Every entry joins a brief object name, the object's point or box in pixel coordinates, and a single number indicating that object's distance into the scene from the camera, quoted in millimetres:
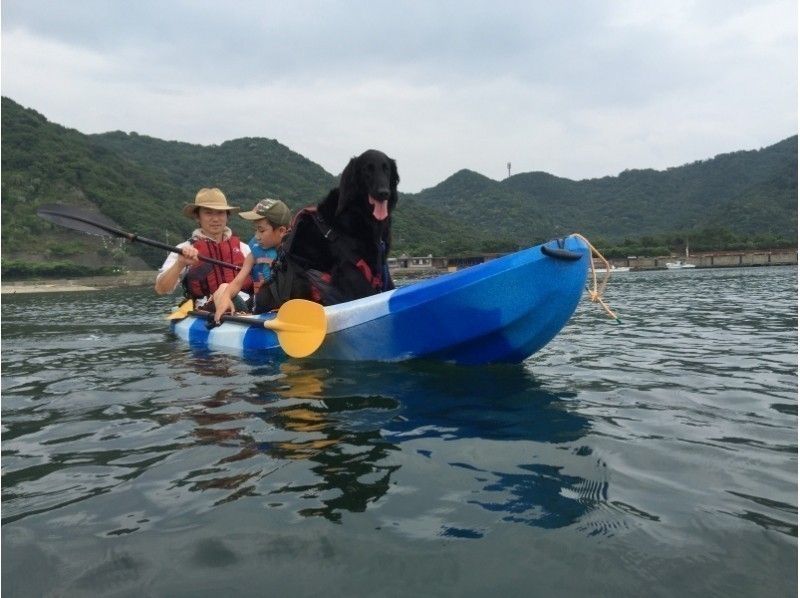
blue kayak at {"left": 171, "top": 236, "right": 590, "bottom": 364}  5102
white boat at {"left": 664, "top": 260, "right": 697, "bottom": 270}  70250
